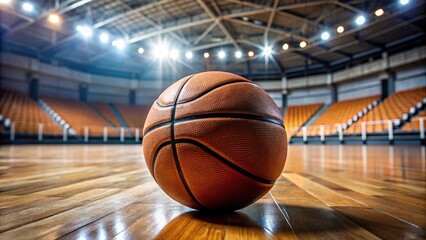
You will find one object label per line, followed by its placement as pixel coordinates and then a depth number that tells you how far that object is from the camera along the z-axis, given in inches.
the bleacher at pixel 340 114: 486.3
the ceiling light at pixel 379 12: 342.3
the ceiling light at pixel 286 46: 479.8
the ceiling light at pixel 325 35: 404.7
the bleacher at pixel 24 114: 400.5
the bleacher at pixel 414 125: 343.4
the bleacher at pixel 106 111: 577.3
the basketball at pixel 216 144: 34.1
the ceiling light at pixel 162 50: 498.4
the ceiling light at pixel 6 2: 339.0
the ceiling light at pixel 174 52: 505.0
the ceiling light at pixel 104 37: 435.8
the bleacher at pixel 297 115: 564.7
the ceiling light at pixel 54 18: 377.3
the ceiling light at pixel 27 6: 355.3
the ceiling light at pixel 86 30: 397.1
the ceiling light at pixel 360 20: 366.6
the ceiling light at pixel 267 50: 498.6
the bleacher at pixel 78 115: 488.7
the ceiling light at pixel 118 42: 454.0
